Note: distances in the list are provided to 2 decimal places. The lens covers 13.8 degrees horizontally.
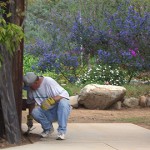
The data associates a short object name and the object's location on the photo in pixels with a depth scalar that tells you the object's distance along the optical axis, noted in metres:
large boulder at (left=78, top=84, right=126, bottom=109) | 17.31
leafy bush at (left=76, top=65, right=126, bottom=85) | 20.53
